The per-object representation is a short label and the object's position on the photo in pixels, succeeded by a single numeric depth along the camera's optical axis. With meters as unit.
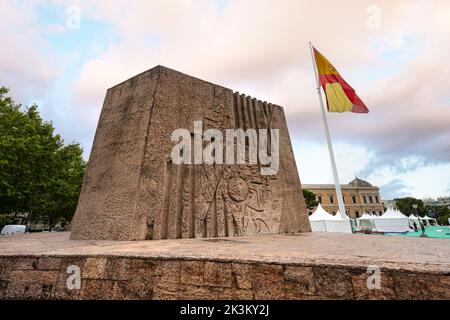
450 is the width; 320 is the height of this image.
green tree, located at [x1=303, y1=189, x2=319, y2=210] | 41.76
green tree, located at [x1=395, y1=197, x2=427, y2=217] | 60.69
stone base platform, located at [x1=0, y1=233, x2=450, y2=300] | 1.85
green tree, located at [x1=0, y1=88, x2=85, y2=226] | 11.81
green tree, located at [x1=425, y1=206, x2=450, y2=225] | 52.03
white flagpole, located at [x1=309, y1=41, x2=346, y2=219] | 13.95
